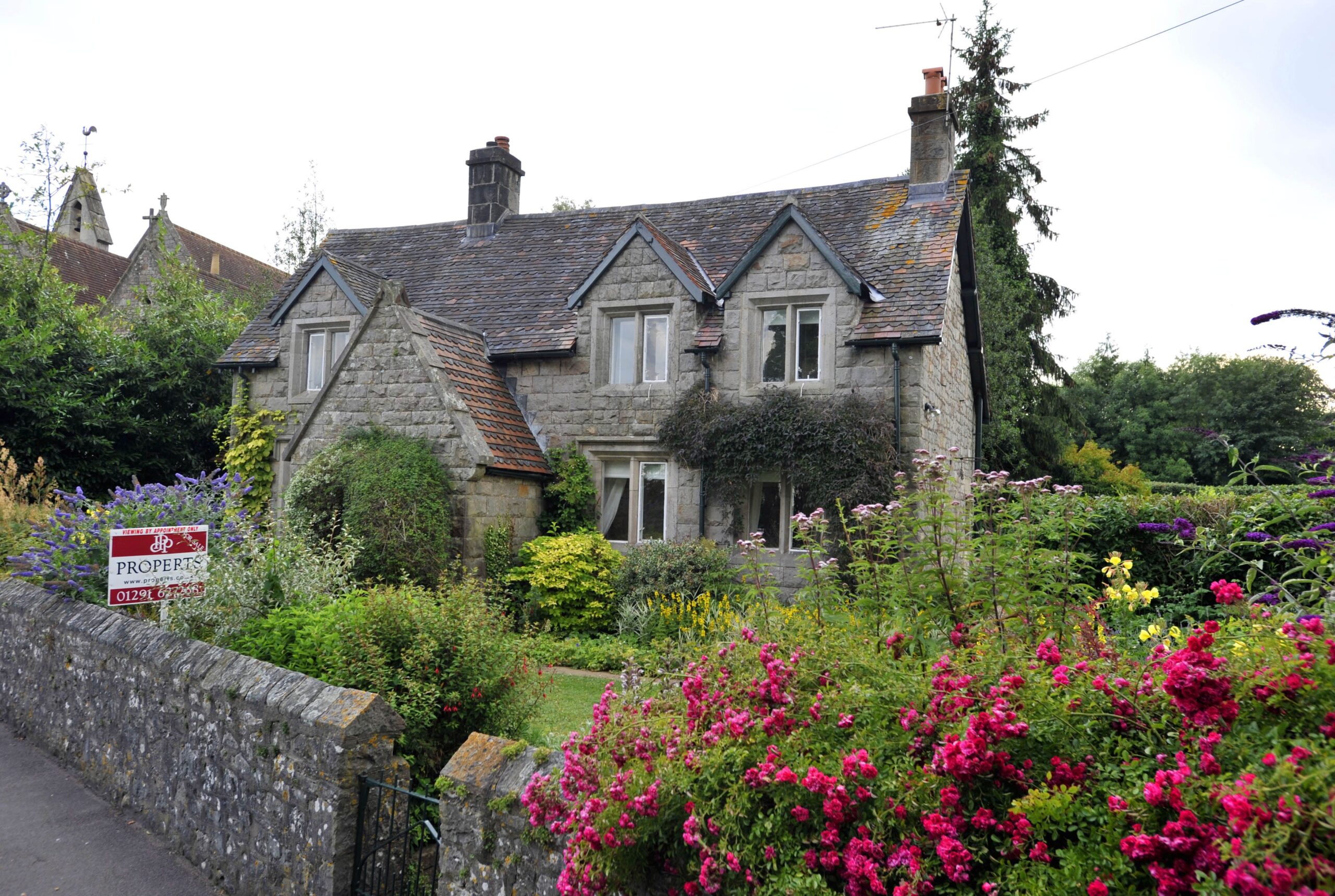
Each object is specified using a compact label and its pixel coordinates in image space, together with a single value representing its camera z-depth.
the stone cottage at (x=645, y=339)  13.69
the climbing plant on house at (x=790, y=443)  13.06
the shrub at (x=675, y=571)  13.05
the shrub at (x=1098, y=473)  29.23
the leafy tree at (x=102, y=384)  17.66
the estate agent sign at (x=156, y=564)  7.47
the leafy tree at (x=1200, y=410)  40.81
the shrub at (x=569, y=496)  14.91
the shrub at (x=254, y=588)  7.29
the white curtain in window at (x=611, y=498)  15.38
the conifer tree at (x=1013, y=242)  27.34
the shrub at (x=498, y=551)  13.41
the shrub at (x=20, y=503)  11.18
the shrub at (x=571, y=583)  13.40
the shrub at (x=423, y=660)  5.86
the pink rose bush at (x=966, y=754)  2.16
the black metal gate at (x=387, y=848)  4.70
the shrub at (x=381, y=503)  12.37
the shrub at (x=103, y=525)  8.77
